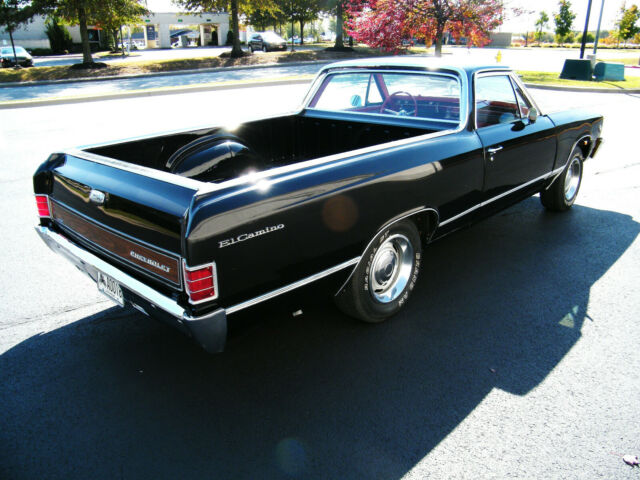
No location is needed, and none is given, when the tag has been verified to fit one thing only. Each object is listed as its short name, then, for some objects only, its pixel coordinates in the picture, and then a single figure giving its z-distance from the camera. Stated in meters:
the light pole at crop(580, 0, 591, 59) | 19.42
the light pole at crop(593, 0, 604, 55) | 19.34
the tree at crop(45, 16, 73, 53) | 42.97
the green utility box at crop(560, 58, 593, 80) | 19.71
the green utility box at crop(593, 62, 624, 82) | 19.64
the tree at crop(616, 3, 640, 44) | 48.91
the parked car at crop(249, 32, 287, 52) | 40.25
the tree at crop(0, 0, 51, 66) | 23.06
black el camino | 2.36
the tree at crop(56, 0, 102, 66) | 22.25
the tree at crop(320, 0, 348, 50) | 34.00
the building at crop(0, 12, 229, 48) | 47.41
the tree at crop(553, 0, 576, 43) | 54.72
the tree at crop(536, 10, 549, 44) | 69.46
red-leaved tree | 19.02
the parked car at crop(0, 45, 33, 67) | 29.01
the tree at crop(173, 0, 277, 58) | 26.39
